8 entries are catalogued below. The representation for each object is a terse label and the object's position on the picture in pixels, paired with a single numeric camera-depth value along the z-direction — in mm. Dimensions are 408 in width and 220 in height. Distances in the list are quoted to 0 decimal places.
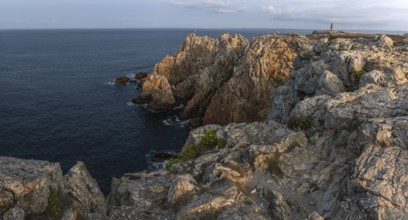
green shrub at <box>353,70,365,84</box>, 30684
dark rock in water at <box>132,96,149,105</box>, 89750
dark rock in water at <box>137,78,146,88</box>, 107988
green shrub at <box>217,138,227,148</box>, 30328
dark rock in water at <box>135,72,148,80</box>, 120831
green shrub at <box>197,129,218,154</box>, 31375
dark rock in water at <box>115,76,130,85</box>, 112875
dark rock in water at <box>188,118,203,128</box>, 74275
